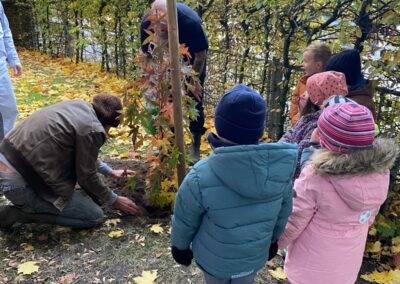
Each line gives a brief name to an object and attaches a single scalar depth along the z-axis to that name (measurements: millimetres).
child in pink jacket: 1819
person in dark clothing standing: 3777
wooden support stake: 2393
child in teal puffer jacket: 1663
